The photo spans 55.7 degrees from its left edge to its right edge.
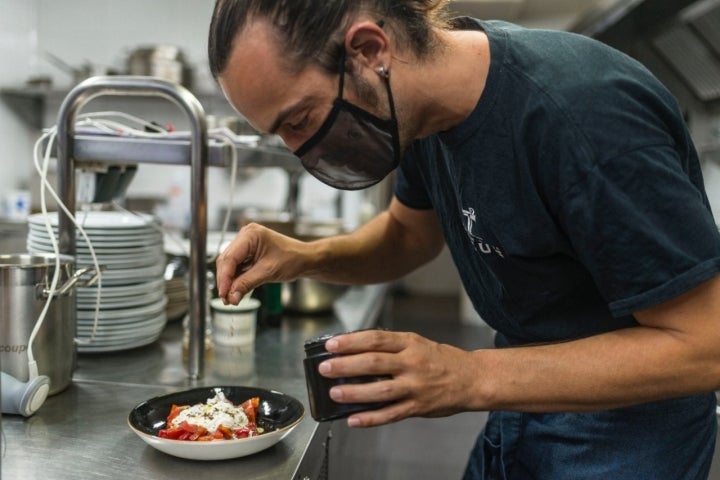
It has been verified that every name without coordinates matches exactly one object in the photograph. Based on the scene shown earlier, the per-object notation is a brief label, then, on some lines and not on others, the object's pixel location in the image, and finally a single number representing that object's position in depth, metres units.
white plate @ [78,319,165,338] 1.51
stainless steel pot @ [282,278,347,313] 2.08
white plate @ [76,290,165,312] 1.48
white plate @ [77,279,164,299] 1.48
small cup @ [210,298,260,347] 1.67
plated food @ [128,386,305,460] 0.97
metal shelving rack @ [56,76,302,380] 1.38
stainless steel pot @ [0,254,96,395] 1.16
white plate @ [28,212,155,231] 1.50
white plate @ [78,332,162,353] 1.53
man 0.83
